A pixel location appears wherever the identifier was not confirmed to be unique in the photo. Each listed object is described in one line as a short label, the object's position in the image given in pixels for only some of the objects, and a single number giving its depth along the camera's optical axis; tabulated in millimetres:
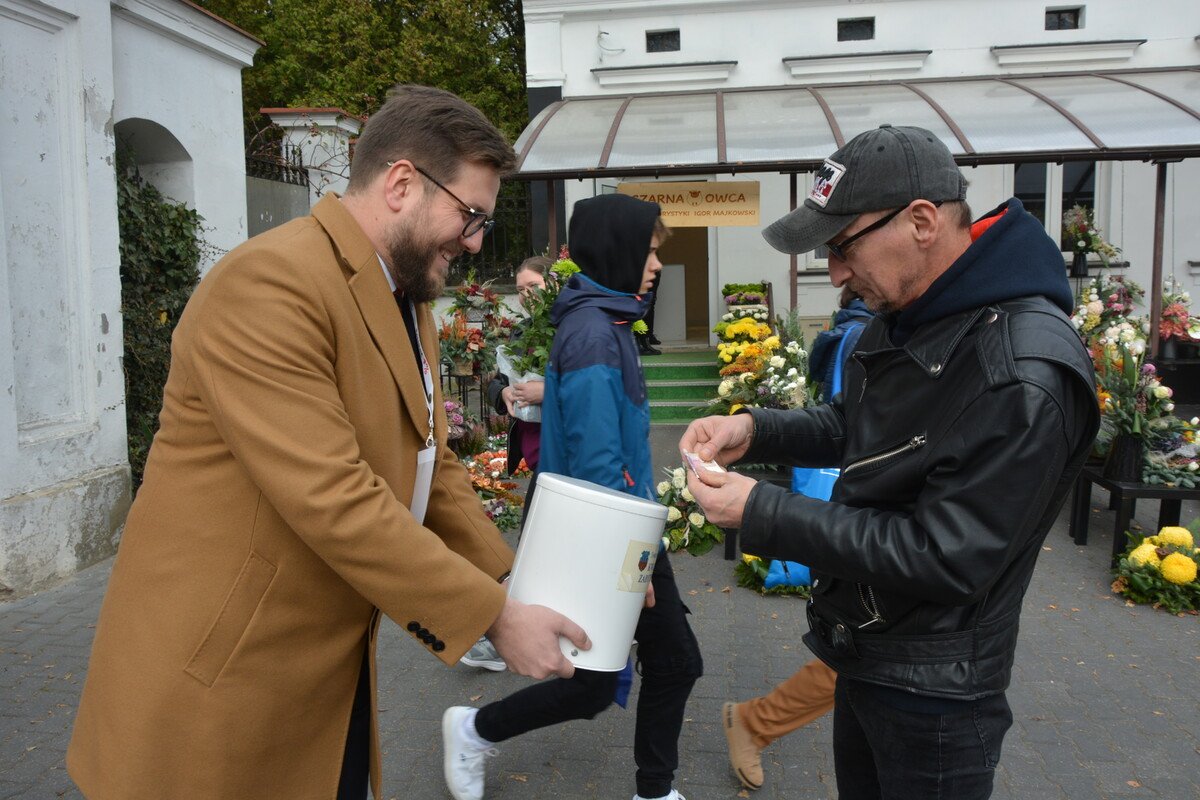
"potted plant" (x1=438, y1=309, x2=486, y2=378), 8445
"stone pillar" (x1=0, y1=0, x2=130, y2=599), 5207
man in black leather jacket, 1555
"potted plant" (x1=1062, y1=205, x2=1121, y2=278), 12688
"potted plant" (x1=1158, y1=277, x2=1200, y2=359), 10641
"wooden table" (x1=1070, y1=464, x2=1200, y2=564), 5777
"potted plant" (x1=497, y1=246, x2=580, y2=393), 4477
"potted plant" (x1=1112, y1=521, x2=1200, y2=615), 5227
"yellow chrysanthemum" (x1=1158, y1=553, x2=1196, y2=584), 5223
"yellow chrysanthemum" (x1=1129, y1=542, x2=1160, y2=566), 5377
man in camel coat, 1533
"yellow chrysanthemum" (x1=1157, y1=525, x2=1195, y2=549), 5434
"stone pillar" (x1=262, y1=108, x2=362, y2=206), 10930
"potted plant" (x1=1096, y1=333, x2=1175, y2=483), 5941
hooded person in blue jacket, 2939
